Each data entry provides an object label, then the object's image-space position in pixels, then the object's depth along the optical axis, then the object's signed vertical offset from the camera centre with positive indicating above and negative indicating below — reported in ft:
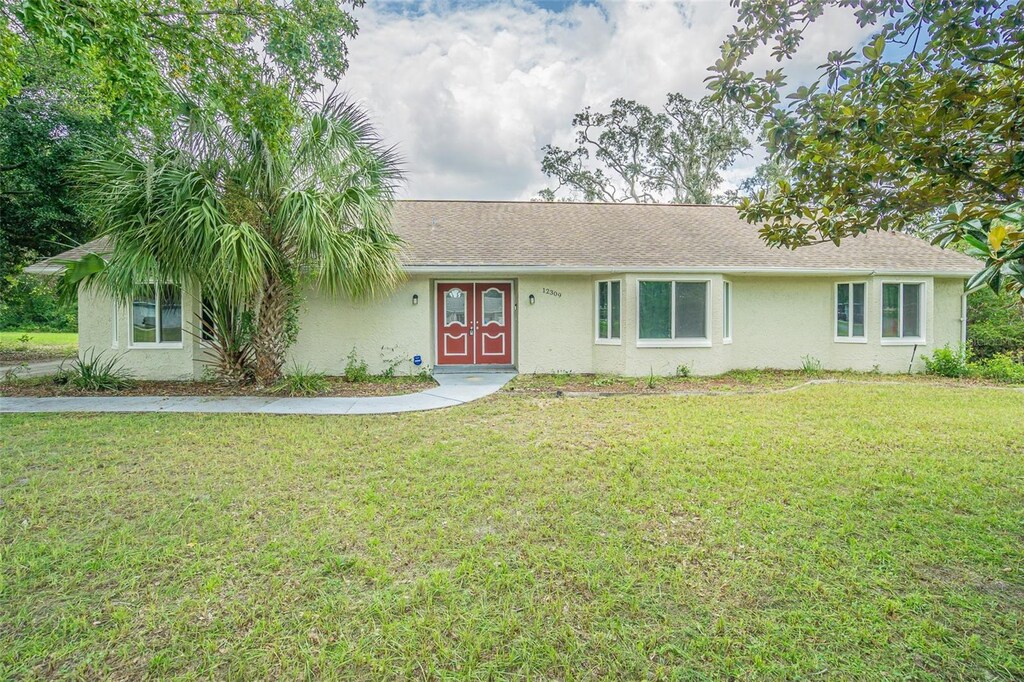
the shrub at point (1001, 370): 33.19 -3.02
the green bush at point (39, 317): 84.44 +2.88
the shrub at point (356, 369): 32.99 -2.80
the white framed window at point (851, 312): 36.91 +1.44
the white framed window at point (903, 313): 36.35 +1.34
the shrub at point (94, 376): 29.12 -2.94
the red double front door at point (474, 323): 37.32 +0.63
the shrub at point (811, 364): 37.22 -2.82
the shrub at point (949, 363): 35.09 -2.58
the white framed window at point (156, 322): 32.58 +0.67
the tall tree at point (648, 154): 83.87 +33.42
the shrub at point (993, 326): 38.63 +0.30
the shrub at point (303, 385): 28.91 -3.47
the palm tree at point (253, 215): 24.76 +6.73
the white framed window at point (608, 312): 35.14 +1.43
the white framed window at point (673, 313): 34.58 +1.31
